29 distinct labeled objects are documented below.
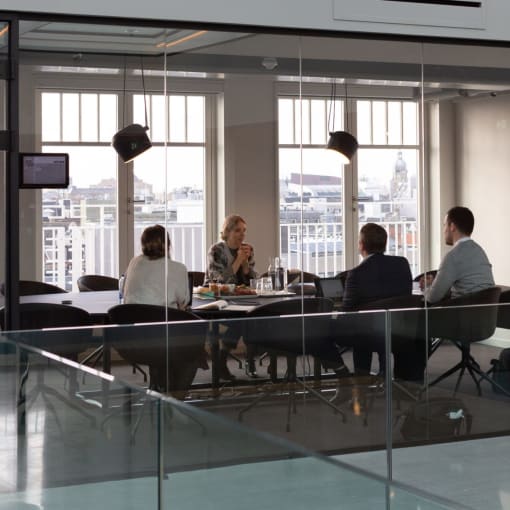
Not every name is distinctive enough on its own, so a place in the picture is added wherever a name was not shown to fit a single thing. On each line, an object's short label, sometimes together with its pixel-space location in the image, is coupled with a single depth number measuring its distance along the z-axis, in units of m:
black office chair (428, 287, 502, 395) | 6.29
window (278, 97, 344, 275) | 6.54
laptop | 6.68
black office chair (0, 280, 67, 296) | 5.97
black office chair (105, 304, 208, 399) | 5.70
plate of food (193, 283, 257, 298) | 6.40
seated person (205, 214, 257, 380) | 6.37
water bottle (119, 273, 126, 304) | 6.21
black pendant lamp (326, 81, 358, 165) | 6.67
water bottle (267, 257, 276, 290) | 6.48
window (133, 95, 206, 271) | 6.21
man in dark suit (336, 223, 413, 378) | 6.82
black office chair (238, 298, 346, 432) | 5.94
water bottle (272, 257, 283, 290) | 6.50
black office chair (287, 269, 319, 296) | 6.55
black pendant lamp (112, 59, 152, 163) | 6.15
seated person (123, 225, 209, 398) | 6.21
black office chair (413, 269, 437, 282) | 6.95
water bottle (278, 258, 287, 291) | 6.52
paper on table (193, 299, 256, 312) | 6.41
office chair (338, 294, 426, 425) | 6.04
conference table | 5.89
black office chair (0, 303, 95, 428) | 4.38
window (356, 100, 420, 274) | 6.78
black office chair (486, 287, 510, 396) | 6.26
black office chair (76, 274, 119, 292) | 6.12
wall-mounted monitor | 5.92
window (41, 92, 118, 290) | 6.01
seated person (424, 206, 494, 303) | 7.01
